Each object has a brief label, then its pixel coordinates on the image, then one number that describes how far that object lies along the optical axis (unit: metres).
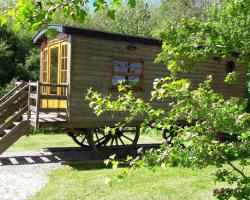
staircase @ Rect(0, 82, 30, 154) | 9.75
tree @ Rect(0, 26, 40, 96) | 21.33
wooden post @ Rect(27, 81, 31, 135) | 10.02
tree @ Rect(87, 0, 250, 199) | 3.20
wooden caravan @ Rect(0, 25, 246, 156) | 10.09
